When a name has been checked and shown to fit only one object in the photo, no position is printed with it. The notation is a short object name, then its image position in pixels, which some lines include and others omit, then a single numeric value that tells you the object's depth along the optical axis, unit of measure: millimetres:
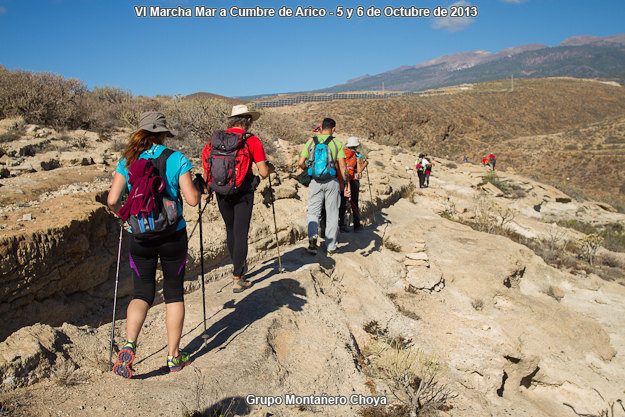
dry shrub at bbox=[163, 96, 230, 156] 8326
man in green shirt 5305
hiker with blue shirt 2627
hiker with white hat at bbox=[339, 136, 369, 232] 6797
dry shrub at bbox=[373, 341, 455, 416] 3428
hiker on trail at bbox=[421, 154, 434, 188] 15636
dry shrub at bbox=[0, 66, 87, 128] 7762
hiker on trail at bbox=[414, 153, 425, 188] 15523
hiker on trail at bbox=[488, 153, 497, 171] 26347
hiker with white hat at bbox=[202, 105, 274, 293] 3896
